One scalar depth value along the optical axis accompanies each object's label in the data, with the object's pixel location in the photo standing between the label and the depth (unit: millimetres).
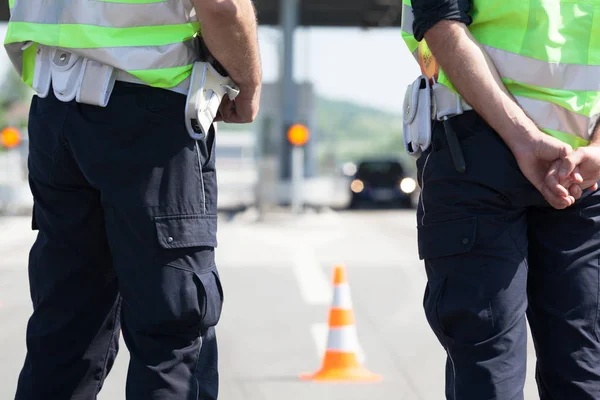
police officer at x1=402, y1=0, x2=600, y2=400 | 4613
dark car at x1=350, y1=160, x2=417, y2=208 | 52562
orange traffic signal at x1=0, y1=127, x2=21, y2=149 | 39750
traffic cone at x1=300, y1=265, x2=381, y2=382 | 9258
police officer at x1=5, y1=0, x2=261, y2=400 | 4742
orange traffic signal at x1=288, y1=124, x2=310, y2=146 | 35344
